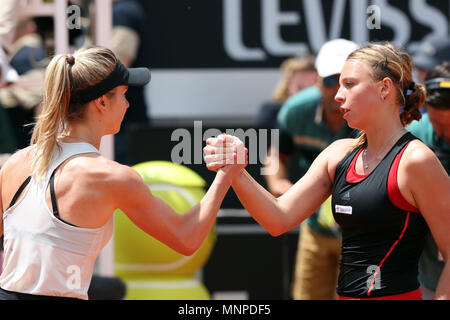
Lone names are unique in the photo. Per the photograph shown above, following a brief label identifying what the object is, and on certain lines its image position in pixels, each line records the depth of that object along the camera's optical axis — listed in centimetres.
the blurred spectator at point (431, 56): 853
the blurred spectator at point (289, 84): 1117
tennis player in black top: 480
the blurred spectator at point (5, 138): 803
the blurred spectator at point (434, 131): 633
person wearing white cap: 837
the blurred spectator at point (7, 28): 825
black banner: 1178
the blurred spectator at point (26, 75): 872
